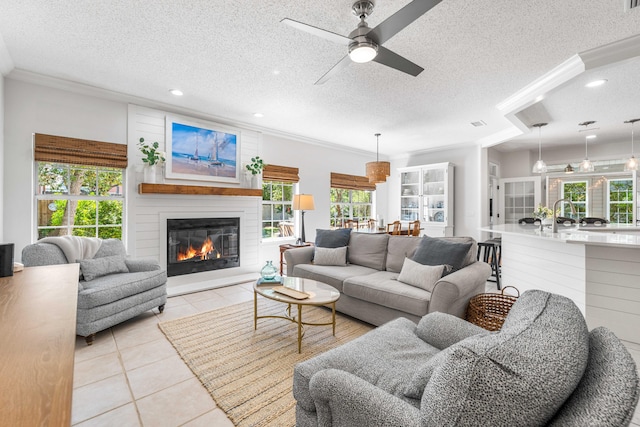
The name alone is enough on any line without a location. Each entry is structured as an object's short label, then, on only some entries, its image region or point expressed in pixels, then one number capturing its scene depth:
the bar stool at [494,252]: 4.31
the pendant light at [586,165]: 4.84
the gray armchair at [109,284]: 2.53
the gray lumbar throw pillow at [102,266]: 2.85
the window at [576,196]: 6.57
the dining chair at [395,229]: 5.80
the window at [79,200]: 3.41
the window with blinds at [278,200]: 5.36
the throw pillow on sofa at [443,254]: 2.79
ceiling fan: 1.74
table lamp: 4.92
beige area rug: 1.79
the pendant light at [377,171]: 5.27
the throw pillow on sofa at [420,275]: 2.67
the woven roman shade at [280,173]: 5.23
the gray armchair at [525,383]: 0.66
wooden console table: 0.54
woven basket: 2.28
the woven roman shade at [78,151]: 3.28
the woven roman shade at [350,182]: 6.43
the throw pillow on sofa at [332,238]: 3.93
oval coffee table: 2.41
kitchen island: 2.60
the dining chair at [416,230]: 6.04
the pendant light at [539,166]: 4.86
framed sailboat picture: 4.20
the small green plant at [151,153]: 3.86
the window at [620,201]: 6.05
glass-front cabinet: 6.47
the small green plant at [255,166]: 4.85
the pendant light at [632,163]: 4.68
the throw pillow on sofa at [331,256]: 3.72
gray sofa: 2.46
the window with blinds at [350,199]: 6.59
